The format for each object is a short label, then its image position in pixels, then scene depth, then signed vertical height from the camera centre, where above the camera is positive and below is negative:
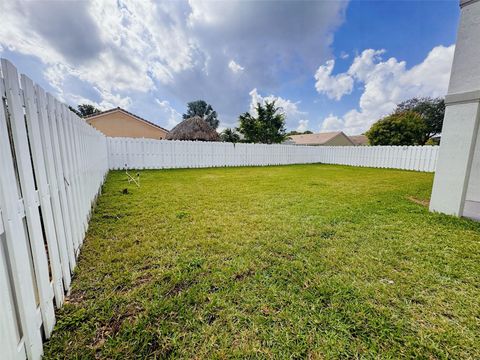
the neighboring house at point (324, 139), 29.59 +2.22
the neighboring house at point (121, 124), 17.86 +2.67
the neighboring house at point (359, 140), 38.86 +2.74
